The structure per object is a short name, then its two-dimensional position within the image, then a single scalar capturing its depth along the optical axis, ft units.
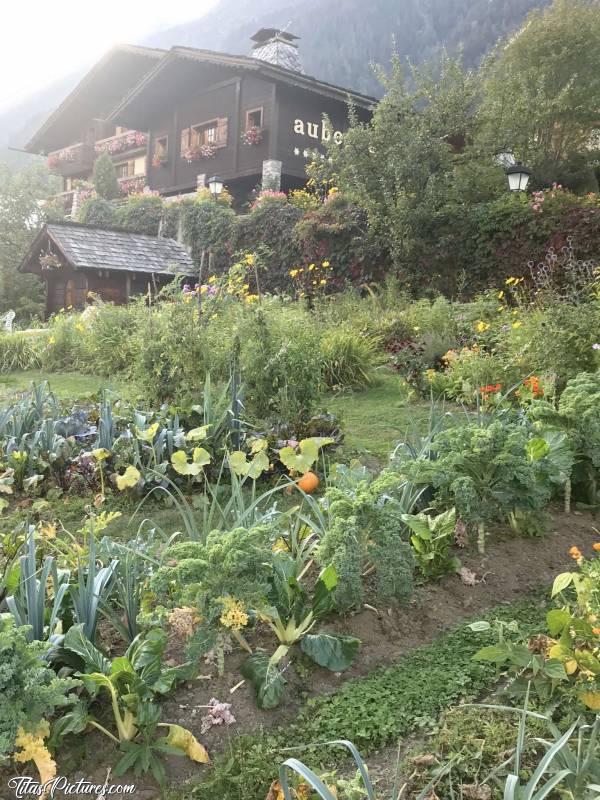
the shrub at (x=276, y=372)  15.29
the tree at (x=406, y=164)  38.63
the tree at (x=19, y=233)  63.62
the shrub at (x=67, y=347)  34.24
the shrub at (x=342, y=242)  42.04
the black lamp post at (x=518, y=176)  36.11
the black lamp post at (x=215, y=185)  58.65
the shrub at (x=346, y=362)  23.58
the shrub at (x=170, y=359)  16.96
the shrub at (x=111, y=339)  30.22
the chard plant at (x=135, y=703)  5.33
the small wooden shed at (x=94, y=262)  53.42
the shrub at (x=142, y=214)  66.69
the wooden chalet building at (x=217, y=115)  66.23
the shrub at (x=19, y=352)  35.19
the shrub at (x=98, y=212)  74.08
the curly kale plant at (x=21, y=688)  4.70
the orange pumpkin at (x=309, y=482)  11.57
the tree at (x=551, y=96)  45.27
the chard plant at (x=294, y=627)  6.23
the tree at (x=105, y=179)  82.38
